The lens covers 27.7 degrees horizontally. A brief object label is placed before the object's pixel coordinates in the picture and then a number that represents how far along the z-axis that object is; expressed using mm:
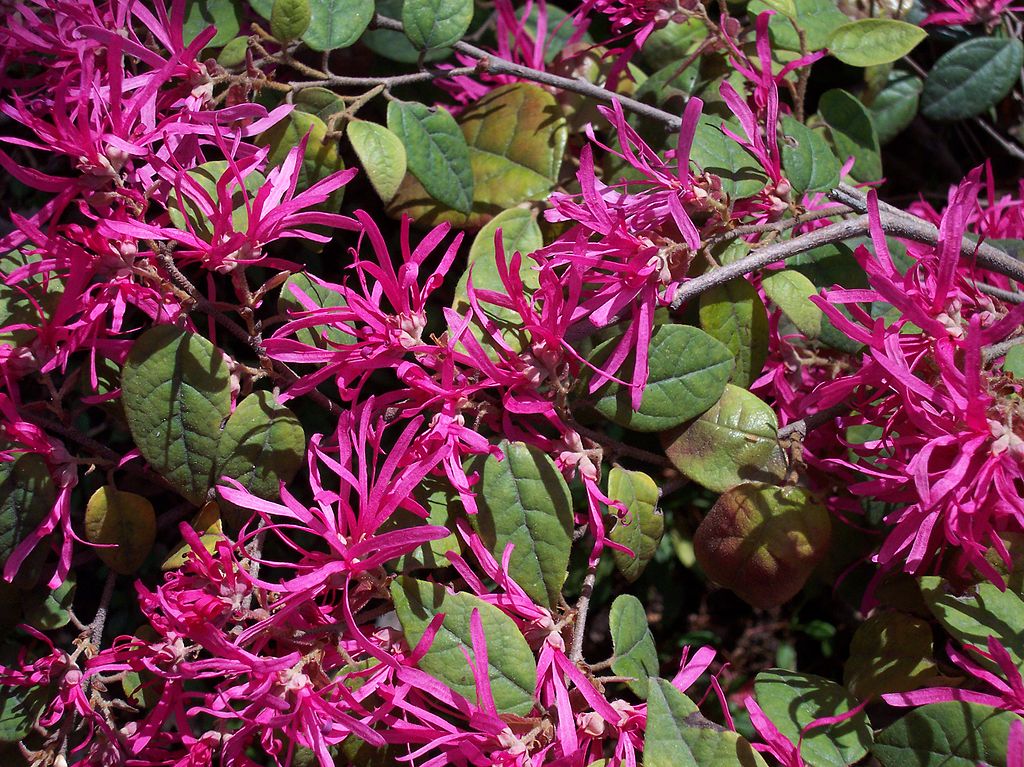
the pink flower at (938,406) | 453
